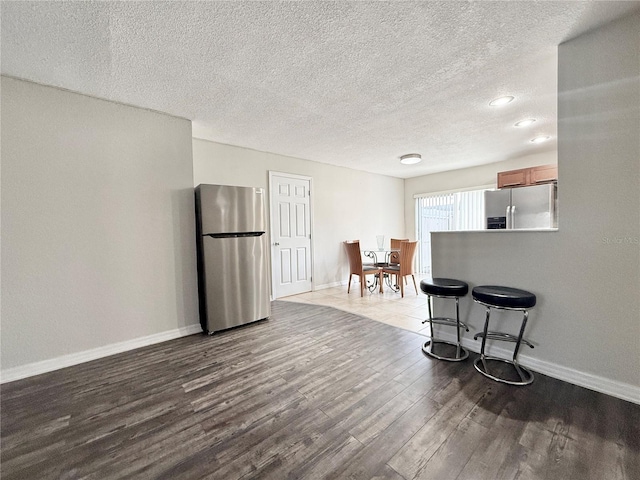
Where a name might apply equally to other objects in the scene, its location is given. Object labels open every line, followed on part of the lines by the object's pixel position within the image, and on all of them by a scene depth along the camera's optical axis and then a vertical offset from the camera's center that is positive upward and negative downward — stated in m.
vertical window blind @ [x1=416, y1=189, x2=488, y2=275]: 5.74 +0.39
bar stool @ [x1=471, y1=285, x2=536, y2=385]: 1.86 -0.59
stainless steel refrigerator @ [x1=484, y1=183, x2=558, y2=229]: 3.77 +0.34
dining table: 5.05 -0.57
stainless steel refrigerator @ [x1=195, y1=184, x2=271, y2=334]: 2.94 -0.26
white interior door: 4.47 +0.00
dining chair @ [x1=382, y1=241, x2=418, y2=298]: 4.53 -0.56
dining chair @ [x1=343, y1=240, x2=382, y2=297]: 4.64 -0.65
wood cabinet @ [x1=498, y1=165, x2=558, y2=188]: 4.12 +0.89
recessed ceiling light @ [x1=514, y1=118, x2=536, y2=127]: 3.26 +1.39
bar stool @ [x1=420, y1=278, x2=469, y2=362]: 2.25 -0.58
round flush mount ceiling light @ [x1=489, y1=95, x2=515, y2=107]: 2.69 +1.38
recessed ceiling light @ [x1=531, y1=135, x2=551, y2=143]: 3.86 +1.39
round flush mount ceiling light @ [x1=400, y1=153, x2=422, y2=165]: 4.46 +1.28
